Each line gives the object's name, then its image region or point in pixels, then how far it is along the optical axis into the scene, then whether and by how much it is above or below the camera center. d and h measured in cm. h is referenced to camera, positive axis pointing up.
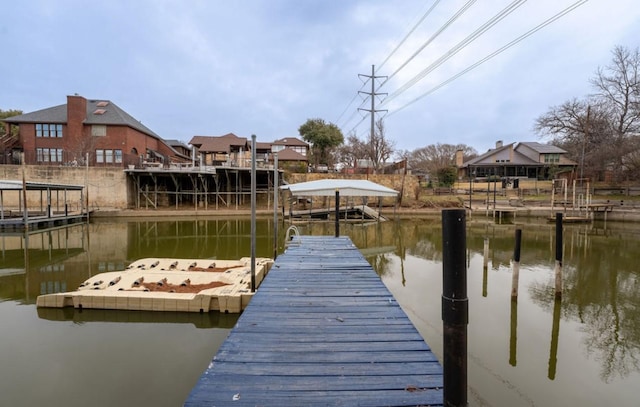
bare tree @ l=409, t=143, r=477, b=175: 5638 +667
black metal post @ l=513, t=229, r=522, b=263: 786 -127
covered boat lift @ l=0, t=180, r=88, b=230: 1873 -134
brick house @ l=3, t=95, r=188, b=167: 3100 +536
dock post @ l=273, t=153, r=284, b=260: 945 -71
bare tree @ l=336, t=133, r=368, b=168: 4588 +575
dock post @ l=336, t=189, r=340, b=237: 1130 -72
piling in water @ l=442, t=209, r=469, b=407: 182 -62
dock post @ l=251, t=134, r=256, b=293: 671 -52
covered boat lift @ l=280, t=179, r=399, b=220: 1534 +22
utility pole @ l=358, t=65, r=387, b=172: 2933 +890
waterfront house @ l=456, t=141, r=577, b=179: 4238 +390
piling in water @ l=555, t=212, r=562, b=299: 762 -177
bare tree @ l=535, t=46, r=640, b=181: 3337 +728
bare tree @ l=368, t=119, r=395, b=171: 4156 +583
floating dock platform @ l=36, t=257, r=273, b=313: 661 -212
